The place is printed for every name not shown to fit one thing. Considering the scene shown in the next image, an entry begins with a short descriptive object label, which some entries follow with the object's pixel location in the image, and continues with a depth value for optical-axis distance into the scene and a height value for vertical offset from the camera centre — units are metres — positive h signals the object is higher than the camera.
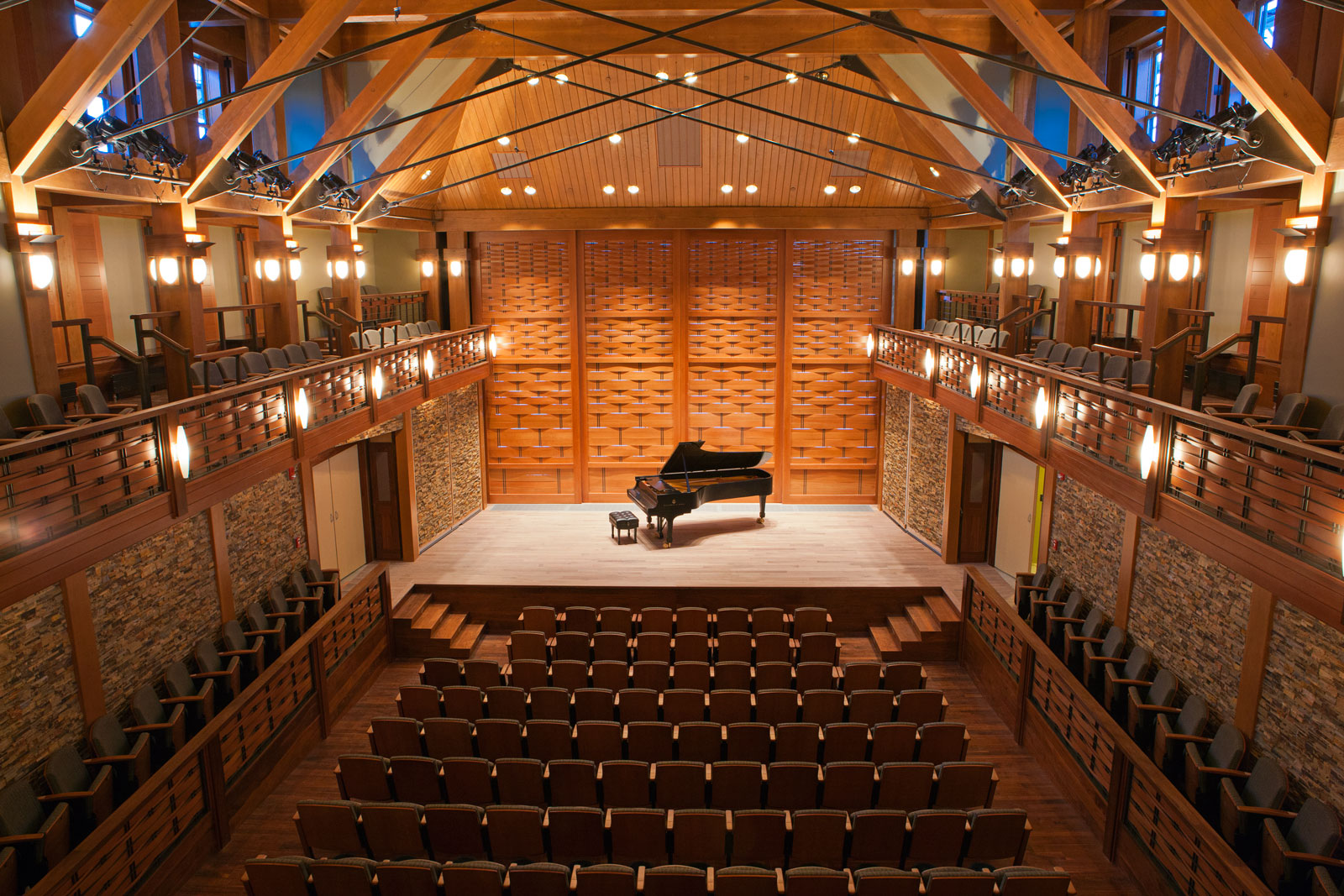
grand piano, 14.15 -3.21
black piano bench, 14.59 -3.85
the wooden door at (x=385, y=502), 14.11 -3.39
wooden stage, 13.19 -4.28
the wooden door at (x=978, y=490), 13.87 -3.18
